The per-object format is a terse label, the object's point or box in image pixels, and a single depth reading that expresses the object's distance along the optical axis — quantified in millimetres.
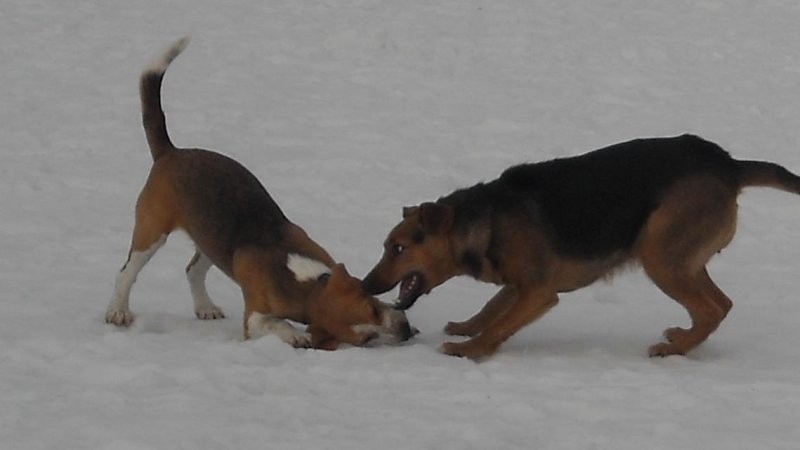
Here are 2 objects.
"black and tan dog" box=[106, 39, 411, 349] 14187
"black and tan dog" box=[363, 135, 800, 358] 14727
